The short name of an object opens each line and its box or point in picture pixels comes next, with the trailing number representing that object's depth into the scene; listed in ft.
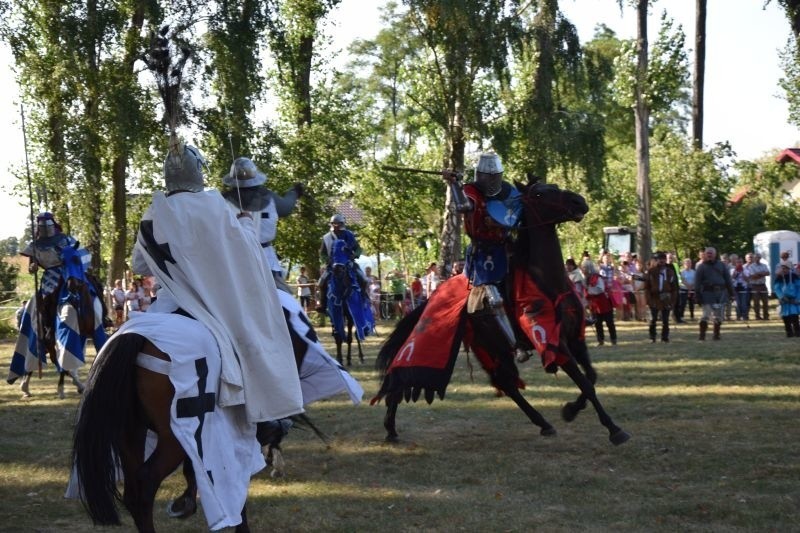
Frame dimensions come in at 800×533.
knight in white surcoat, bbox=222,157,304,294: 25.48
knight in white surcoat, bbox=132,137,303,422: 18.17
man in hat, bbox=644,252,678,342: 65.26
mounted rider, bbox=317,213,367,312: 51.31
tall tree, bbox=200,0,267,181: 66.69
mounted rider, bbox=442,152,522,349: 29.71
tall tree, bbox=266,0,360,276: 104.01
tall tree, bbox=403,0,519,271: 83.66
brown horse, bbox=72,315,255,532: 16.70
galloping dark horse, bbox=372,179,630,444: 28.58
